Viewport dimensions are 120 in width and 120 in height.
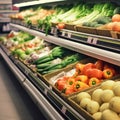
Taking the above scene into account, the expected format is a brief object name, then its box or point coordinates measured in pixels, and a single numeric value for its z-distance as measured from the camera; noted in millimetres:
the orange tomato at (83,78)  2594
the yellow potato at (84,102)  2110
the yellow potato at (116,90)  1902
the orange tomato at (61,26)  3309
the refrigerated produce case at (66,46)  2141
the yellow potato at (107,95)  1953
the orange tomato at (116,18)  2506
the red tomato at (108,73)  2521
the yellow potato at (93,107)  1988
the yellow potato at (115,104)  1770
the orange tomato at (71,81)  2676
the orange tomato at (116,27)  2184
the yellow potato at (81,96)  2202
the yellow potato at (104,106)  1916
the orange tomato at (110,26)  2291
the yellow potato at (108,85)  2103
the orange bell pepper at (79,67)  2895
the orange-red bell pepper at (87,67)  2775
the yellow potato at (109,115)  1759
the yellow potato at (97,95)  2096
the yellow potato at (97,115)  1887
